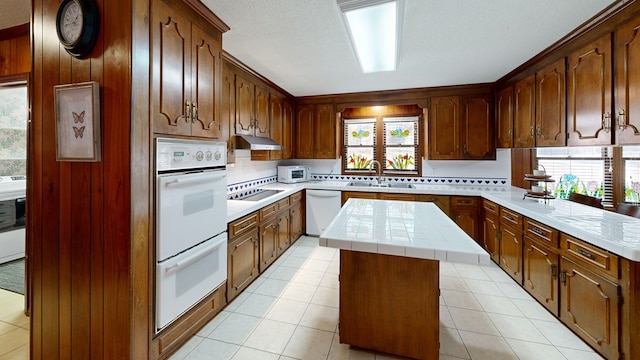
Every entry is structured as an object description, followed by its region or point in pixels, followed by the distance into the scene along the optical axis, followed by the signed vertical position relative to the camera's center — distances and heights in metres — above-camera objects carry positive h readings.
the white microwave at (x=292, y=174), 4.49 +0.08
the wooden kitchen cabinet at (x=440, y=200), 3.68 -0.31
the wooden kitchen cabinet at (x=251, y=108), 3.00 +0.88
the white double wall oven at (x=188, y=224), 1.61 -0.31
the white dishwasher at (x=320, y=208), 4.18 -0.47
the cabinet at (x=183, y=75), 1.57 +0.71
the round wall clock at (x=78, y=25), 1.43 +0.85
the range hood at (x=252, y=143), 2.92 +0.42
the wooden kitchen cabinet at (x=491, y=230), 3.11 -0.65
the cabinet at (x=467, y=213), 3.58 -0.48
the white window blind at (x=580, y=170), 2.65 +0.09
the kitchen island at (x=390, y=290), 1.62 -0.73
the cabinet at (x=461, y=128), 3.81 +0.75
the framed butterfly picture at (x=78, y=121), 1.45 +0.33
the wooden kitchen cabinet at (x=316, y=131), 4.53 +0.83
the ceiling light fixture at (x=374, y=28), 1.73 +1.17
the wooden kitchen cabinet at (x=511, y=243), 2.64 -0.70
